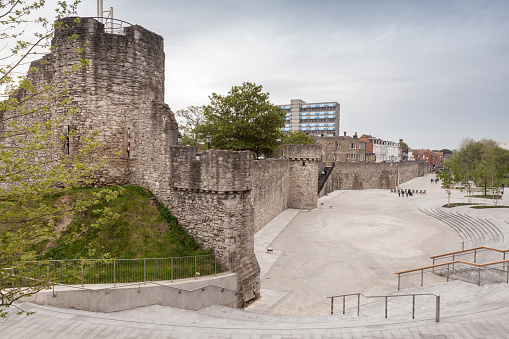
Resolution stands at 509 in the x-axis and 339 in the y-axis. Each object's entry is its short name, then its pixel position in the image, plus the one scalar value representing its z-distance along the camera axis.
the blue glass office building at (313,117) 145.50
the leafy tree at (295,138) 62.62
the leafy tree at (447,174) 44.02
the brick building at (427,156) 152.36
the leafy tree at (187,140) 54.20
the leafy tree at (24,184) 6.72
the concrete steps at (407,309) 10.94
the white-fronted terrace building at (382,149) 110.21
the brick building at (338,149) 83.81
